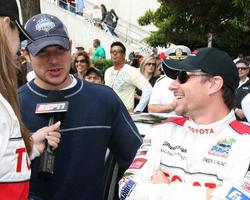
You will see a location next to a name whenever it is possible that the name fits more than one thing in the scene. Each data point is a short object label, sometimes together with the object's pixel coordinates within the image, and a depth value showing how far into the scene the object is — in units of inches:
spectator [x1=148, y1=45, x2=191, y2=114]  238.5
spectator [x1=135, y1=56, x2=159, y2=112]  349.1
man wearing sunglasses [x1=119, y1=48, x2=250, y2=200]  94.2
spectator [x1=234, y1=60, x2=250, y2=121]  263.5
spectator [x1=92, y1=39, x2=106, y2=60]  738.2
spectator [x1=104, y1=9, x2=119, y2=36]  1059.4
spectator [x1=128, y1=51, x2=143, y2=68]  554.7
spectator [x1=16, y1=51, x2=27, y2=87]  242.0
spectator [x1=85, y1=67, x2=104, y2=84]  286.4
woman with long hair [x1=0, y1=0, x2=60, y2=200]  74.9
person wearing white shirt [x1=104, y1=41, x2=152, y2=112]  293.4
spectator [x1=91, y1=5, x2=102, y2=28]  1051.9
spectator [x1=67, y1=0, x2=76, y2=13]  1057.2
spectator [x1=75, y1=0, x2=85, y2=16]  1040.2
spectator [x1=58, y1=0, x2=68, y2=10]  1058.1
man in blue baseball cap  113.4
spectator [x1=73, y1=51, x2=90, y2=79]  314.5
